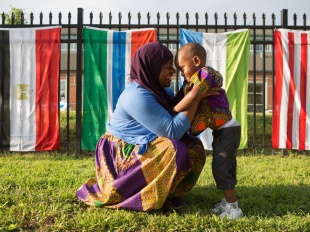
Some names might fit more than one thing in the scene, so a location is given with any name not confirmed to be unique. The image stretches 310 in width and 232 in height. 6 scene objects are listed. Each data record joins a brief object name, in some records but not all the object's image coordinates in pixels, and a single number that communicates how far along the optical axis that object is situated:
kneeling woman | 2.77
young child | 2.86
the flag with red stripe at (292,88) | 6.36
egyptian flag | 6.34
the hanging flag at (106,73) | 6.31
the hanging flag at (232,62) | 6.34
